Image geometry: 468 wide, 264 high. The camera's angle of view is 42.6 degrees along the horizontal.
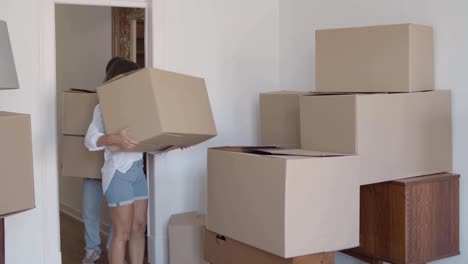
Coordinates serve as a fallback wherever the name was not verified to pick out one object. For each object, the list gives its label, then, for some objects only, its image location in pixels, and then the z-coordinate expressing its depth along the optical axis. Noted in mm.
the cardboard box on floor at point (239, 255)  2424
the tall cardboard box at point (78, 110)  3502
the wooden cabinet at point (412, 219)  2664
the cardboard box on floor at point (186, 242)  3371
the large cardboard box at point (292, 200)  2301
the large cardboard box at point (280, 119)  3330
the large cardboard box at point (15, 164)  2223
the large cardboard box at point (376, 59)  2686
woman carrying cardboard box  2951
